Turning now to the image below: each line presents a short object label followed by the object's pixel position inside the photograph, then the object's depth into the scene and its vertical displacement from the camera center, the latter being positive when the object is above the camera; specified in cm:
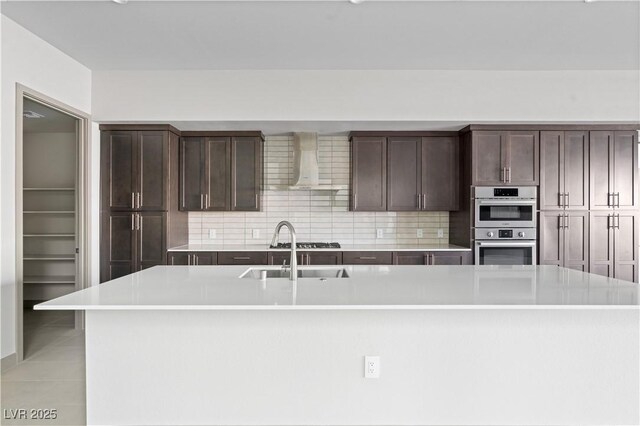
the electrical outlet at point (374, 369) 227 -80
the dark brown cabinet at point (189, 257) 455 -44
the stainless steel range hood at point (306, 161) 491 +59
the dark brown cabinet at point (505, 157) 450 +58
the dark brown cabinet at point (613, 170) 449 +45
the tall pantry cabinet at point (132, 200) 455 +14
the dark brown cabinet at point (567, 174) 450 +41
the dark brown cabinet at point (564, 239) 452 -26
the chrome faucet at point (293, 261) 253 -27
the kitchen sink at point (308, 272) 293 -40
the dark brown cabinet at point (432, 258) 457 -46
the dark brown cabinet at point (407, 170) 484 +48
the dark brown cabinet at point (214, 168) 484 +50
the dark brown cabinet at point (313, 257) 454 -45
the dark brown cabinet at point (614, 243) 452 -30
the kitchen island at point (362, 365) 227 -78
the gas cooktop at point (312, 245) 479 -34
